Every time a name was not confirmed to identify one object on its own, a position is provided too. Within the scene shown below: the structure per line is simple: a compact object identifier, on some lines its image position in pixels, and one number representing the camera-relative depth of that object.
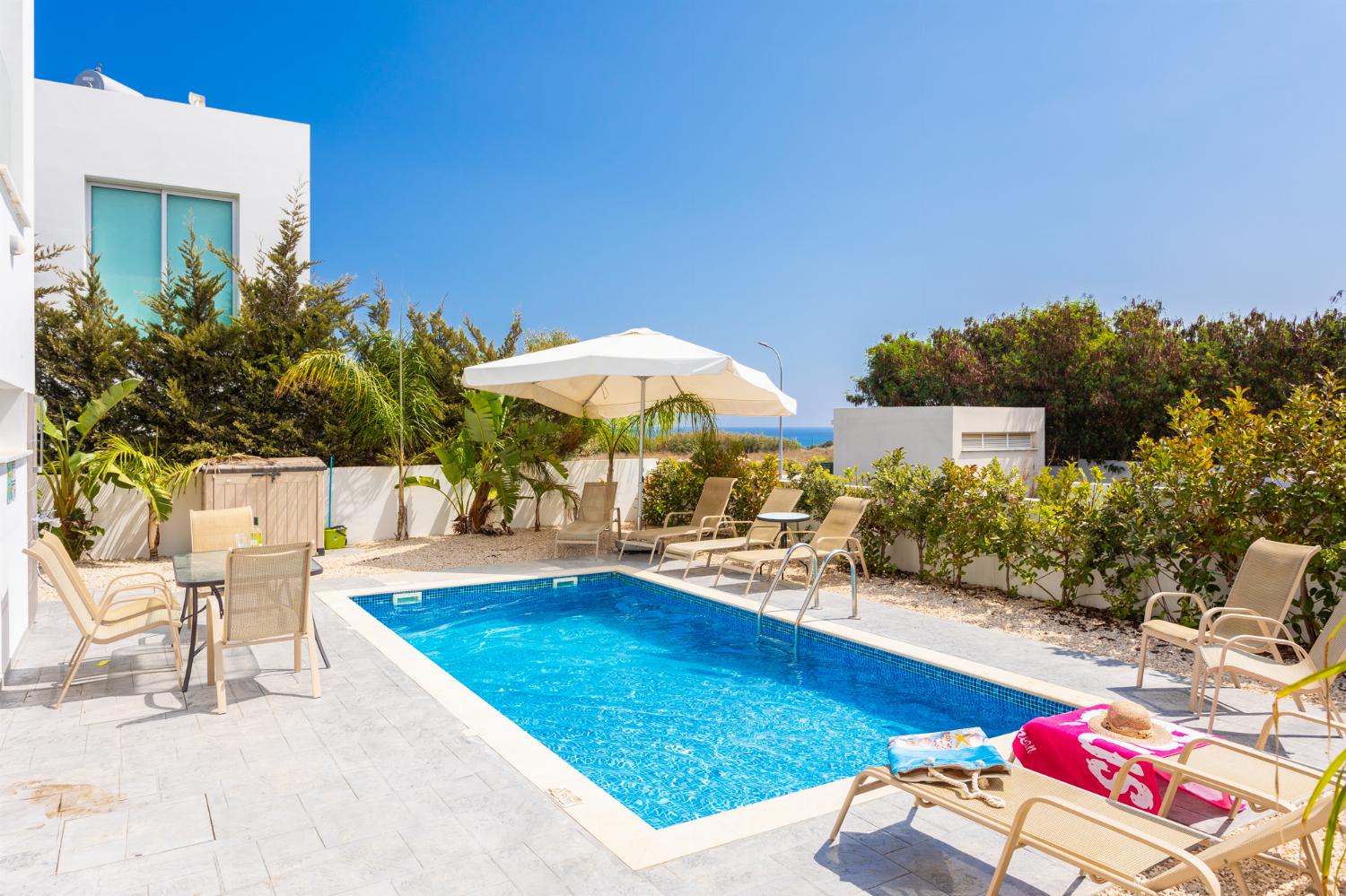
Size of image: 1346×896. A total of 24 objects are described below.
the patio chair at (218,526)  7.23
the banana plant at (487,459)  13.09
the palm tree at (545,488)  13.83
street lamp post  11.92
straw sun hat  3.88
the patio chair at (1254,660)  4.65
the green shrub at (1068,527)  7.91
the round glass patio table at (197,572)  5.51
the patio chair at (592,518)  11.59
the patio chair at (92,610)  5.15
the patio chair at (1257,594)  5.40
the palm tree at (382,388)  12.39
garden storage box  11.06
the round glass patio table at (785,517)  9.08
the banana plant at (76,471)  10.02
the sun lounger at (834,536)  9.13
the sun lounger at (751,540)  10.09
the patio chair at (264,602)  5.23
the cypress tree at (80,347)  10.96
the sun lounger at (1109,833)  2.56
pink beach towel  3.67
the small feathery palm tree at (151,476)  10.57
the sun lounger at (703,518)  11.29
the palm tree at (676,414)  12.73
